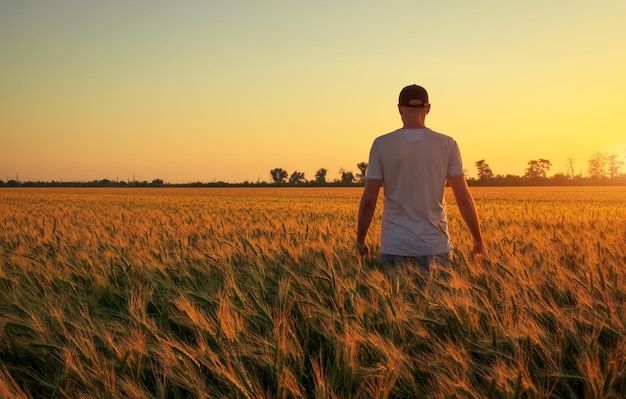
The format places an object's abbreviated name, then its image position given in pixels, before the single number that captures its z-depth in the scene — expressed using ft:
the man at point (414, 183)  12.58
